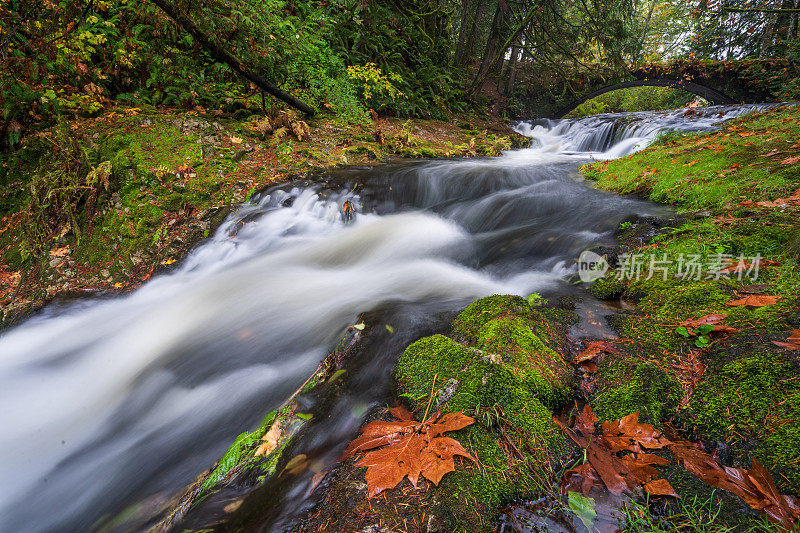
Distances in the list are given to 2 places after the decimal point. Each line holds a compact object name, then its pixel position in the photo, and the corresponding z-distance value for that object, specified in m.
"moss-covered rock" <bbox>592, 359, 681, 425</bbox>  1.72
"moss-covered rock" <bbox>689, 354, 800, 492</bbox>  1.34
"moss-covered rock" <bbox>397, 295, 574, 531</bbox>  1.33
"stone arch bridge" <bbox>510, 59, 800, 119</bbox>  11.97
